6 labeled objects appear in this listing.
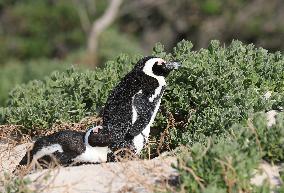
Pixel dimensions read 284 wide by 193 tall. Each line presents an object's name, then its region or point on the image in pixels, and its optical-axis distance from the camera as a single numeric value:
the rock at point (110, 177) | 10.78
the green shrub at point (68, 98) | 15.06
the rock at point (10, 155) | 14.01
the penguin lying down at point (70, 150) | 12.80
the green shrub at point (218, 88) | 13.28
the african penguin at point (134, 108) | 13.23
